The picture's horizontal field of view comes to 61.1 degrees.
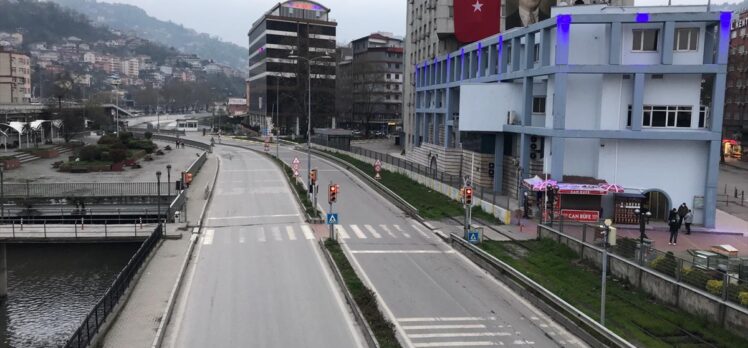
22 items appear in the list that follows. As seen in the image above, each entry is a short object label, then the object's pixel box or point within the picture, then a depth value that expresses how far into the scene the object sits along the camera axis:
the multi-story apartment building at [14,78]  116.88
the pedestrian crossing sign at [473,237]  29.42
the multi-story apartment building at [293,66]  117.62
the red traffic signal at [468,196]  30.64
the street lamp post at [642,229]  22.48
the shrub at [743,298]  17.44
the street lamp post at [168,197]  36.10
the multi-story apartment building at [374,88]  128.62
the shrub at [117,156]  62.69
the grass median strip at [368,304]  17.08
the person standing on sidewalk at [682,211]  31.51
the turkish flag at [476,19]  59.81
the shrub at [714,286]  18.53
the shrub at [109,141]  74.15
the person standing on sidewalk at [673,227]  29.52
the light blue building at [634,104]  34.56
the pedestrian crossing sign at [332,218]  30.19
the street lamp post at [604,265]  17.61
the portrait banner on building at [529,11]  48.69
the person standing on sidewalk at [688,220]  32.41
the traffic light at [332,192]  31.05
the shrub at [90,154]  62.88
